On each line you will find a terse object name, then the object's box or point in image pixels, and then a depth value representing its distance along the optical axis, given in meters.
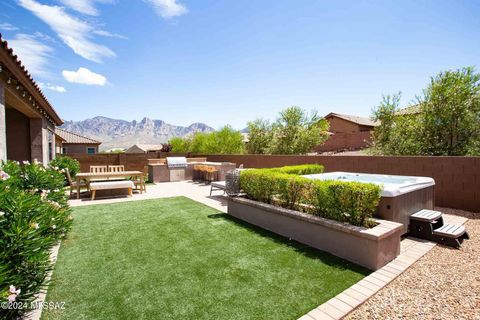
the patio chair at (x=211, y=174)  12.15
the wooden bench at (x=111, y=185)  8.40
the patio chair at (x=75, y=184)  8.75
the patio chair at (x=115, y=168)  10.91
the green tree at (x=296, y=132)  20.41
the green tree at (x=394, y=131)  10.49
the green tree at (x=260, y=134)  22.86
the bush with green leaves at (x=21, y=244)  2.23
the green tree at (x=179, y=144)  38.56
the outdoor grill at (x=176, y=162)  13.26
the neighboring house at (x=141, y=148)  65.54
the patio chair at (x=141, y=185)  9.71
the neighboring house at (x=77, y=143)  31.28
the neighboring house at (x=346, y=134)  23.02
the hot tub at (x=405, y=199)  4.46
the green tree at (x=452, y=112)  9.05
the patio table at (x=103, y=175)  8.75
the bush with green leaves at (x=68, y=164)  10.05
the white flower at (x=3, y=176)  3.33
